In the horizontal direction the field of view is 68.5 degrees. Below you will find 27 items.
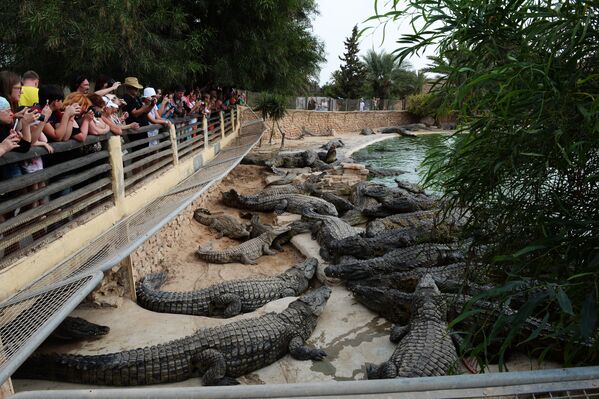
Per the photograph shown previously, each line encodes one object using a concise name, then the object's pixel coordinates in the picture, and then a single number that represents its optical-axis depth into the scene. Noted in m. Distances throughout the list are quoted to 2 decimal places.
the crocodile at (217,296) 5.03
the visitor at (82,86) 4.66
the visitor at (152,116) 6.26
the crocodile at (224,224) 7.95
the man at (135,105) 5.97
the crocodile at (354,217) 8.94
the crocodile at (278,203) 9.26
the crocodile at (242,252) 6.70
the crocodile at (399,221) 7.88
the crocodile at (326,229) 7.17
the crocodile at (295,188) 10.34
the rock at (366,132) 27.00
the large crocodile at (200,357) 3.63
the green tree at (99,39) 6.31
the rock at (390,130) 28.34
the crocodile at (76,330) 4.01
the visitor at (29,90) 4.37
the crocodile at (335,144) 18.75
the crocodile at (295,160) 14.45
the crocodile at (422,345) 3.69
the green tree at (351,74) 35.72
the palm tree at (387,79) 34.06
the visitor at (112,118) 4.68
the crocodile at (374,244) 6.72
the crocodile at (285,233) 7.71
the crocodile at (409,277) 5.51
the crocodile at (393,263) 5.94
